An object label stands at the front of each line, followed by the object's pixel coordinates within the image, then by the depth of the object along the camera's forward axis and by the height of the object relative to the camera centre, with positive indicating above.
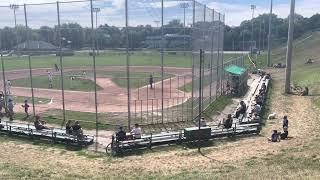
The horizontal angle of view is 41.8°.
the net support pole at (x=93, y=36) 22.89 +0.02
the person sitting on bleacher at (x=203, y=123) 22.76 -4.77
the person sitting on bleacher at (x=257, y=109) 26.17 -4.55
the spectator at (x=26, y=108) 26.94 -4.57
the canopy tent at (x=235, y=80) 36.88 -4.02
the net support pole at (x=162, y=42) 23.97 -0.34
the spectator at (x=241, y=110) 26.81 -4.75
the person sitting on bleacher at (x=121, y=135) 19.43 -4.57
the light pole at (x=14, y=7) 26.46 +1.85
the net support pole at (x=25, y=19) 25.91 +1.06
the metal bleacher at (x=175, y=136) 19.31 -4.99
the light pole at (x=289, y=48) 39.62 -1.17
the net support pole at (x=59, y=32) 24.35 +0.26
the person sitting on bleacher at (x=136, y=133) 20.20 -4.64
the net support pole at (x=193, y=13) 24.34 +1.34
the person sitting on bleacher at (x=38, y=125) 22.59 -4.75
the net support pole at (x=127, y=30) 22.15 +0.31
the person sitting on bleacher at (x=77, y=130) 20.68 -4.63
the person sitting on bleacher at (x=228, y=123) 22.64 -4.72
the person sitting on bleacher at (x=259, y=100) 29.67 -4.61
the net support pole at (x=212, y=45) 30.77 -1.23
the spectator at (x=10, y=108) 26.66 -4.57
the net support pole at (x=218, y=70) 34.84 -2.84
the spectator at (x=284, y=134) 21.29 -4.96
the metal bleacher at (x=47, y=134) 20.72 -5.04
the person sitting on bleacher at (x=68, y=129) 21.36 -4.70
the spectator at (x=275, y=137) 20.78 -4.97
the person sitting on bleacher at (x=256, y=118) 24.30 -4.80
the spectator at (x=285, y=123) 21.73 -4.52
